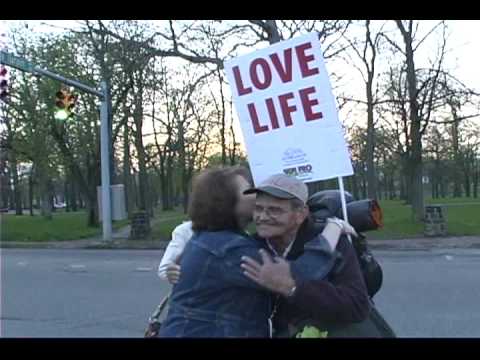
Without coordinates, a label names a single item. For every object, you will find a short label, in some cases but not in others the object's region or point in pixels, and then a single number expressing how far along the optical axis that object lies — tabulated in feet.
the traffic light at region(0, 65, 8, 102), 57.06
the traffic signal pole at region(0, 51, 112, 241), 75.72
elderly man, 8.82
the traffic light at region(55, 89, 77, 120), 62.69
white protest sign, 10.95
